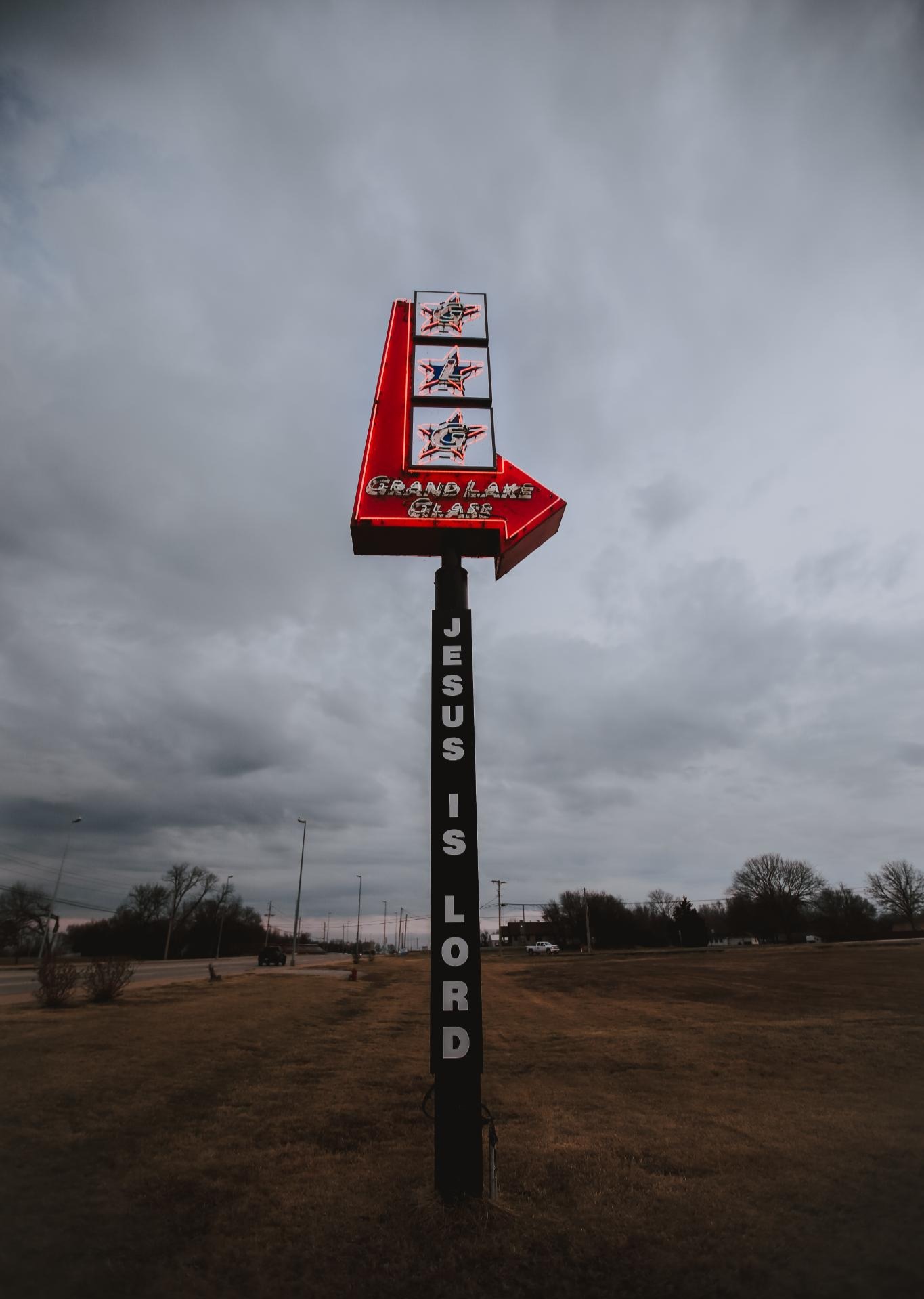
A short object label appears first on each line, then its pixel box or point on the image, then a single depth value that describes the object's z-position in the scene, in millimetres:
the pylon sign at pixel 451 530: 6688
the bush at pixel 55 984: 17984
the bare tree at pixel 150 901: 99688
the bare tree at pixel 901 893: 103125
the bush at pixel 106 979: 19719
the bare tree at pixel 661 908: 106669
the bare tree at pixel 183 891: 95188
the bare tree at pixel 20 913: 71562
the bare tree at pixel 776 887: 99500
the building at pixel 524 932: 145250
